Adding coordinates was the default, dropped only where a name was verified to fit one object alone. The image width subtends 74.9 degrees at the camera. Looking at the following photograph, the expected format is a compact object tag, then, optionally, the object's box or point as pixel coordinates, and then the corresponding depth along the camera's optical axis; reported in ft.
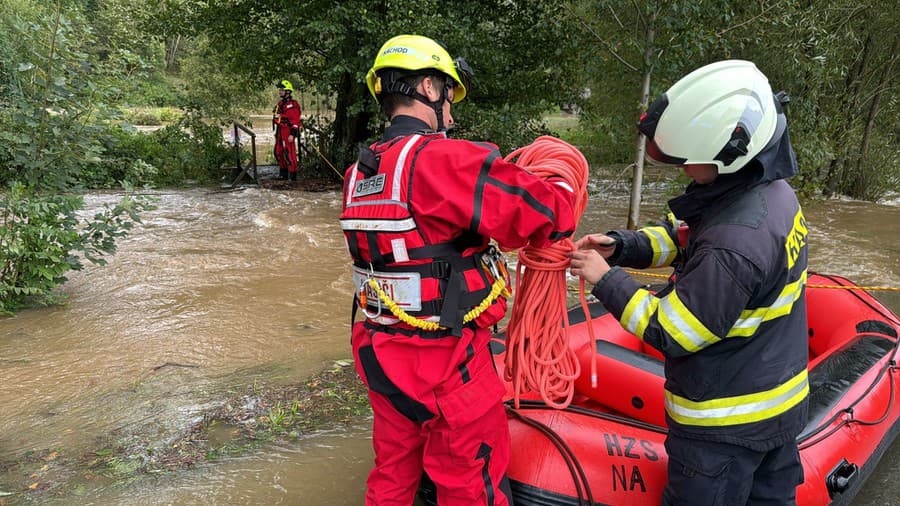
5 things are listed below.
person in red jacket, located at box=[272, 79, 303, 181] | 36.68
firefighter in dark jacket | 4.92
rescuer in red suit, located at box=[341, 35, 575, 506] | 5.24
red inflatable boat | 7.04
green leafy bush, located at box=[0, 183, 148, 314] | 14.96
